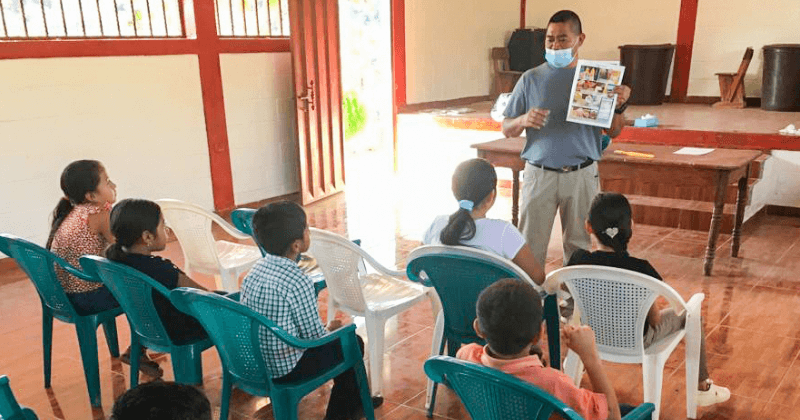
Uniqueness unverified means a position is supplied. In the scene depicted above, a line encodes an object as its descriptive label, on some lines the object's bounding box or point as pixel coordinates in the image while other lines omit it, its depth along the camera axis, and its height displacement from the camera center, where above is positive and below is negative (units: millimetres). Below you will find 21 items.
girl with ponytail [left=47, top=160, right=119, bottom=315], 2615 -678
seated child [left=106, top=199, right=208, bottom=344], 2244 -683
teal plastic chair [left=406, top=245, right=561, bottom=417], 2070 -762
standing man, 3062 -490
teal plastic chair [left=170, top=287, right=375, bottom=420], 1879 -890
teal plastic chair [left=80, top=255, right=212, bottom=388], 2156 -885
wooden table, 3801 -773
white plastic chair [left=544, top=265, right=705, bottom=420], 2041 -879
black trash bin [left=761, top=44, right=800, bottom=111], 7125 -505
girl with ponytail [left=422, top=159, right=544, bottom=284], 2271 -624
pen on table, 4035 -726
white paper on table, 4133 -727
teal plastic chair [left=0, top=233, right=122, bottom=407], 2432 -919
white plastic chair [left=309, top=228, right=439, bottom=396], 2480 -963
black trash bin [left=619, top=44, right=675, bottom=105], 8156 -446
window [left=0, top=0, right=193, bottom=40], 4281 +206
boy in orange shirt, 1460 -685
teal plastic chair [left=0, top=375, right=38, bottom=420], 1405 -735
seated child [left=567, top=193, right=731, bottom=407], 2195 -691
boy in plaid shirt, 2004 -738
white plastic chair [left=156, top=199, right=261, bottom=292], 3029 -890
